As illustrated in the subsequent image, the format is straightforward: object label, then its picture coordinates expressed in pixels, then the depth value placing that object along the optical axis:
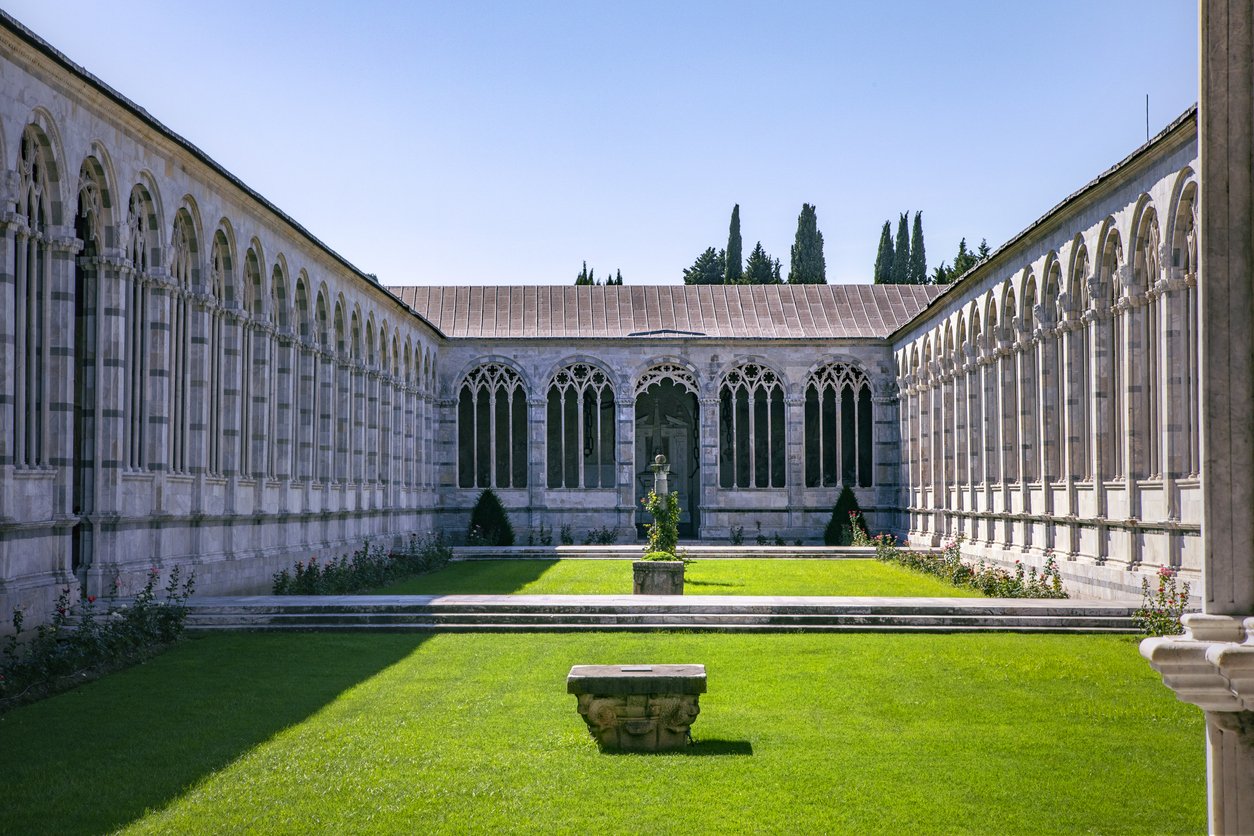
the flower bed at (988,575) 21.83
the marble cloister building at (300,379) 15.37
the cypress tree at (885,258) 70.56
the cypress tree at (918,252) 71.00
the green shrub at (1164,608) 16.00
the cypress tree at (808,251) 71.06
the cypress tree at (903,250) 71.19
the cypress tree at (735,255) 70.38
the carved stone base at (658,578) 21.17
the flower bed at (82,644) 12.60
